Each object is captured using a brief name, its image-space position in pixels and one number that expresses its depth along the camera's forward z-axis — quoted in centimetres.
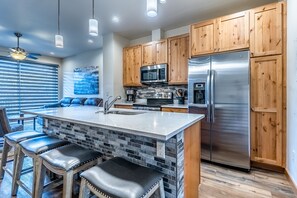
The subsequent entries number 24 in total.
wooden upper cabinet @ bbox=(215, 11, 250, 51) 207
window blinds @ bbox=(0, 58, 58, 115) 443
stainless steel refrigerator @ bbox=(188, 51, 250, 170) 194
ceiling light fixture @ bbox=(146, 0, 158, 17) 123
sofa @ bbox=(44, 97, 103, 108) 413
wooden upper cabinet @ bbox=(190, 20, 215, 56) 231
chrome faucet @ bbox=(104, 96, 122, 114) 164
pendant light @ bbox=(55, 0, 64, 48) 195
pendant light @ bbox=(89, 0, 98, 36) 164
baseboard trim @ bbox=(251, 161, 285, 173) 191
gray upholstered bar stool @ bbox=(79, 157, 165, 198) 75
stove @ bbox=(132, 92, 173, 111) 283
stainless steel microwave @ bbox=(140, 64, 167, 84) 303
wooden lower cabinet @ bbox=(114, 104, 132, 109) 315
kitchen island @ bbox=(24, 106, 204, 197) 95
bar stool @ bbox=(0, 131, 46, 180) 155
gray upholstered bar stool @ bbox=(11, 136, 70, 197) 125
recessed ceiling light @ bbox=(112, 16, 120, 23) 272
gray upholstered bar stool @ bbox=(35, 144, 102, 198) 101
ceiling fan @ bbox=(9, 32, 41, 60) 321
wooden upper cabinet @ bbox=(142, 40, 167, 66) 306
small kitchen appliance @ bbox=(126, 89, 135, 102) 362
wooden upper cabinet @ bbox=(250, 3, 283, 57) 188
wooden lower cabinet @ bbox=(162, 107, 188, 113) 249
